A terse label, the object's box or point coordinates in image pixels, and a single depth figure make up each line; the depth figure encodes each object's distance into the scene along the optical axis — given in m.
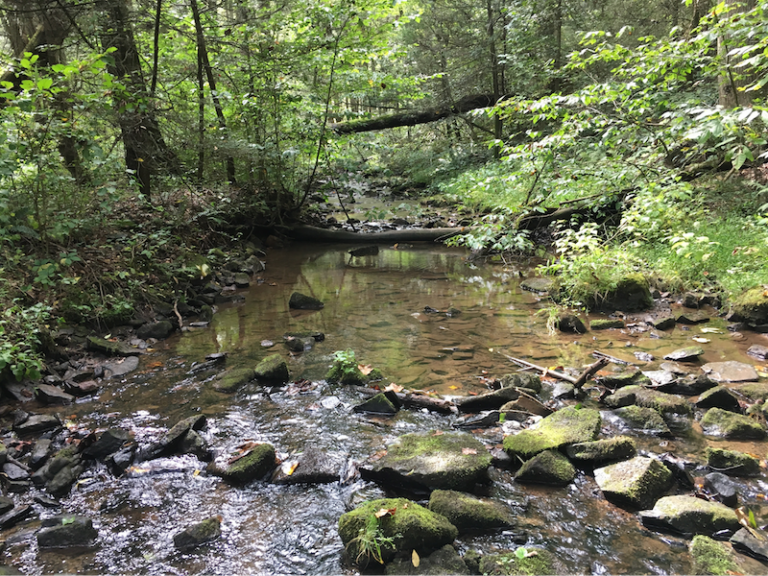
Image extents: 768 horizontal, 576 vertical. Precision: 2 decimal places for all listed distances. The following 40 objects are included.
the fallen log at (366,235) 12.55
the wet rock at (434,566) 2.48
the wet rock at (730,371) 4.48
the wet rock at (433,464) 3.21
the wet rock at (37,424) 4.00
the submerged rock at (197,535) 2.78
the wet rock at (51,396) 4.58
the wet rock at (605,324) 6.33
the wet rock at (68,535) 2.78
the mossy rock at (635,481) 3.00
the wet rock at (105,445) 3.67
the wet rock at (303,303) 7.85
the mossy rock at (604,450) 3.35
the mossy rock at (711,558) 2.42
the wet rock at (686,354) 5.06
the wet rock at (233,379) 4.91
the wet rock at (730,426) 3.63
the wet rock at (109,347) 5.68
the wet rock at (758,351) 5.02
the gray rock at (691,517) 2.73
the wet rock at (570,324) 6.30
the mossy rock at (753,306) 5.67
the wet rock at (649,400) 4.02
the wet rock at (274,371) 5.03
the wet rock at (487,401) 4.35
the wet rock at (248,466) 3.41
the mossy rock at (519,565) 2.48
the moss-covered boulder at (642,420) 3.81
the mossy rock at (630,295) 6.81
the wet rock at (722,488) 2.95
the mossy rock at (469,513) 2.88
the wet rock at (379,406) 4.39
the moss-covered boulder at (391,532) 2.60
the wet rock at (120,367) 5.24
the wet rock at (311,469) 3.43
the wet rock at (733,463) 3.22
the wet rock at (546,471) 3.29
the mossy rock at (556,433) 3.53
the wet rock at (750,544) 2.49
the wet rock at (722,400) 4.03
